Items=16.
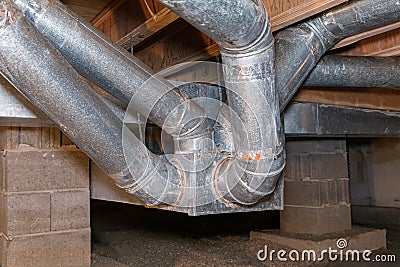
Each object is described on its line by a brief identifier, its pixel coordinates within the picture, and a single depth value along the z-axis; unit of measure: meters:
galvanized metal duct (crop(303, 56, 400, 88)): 1.57
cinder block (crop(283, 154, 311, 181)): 3.10
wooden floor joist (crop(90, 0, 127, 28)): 1.88
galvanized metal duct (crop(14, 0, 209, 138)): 1.04
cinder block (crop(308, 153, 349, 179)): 3.06
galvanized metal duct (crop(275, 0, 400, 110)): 1.22
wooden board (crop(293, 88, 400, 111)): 2.03
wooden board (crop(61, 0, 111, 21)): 1.79
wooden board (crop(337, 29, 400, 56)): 1.63
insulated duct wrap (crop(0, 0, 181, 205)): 0.87
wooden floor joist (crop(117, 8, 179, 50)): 1.44
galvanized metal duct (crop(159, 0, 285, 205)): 0.89
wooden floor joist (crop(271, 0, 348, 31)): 1.18
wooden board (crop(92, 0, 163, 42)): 1.78
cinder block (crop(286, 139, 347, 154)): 3.09
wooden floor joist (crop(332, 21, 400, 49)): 1.39
